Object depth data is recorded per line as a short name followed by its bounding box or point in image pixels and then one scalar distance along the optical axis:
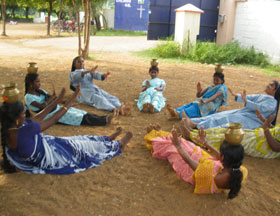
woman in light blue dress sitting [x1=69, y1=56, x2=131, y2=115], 5.26
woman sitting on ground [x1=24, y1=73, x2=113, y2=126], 4.22
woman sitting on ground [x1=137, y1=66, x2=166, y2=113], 5.31
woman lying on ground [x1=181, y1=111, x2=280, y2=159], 3.63
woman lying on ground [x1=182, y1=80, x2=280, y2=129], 3.97
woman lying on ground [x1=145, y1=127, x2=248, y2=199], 2.51
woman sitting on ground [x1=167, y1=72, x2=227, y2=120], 4.84
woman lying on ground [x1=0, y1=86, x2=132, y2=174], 2.70
